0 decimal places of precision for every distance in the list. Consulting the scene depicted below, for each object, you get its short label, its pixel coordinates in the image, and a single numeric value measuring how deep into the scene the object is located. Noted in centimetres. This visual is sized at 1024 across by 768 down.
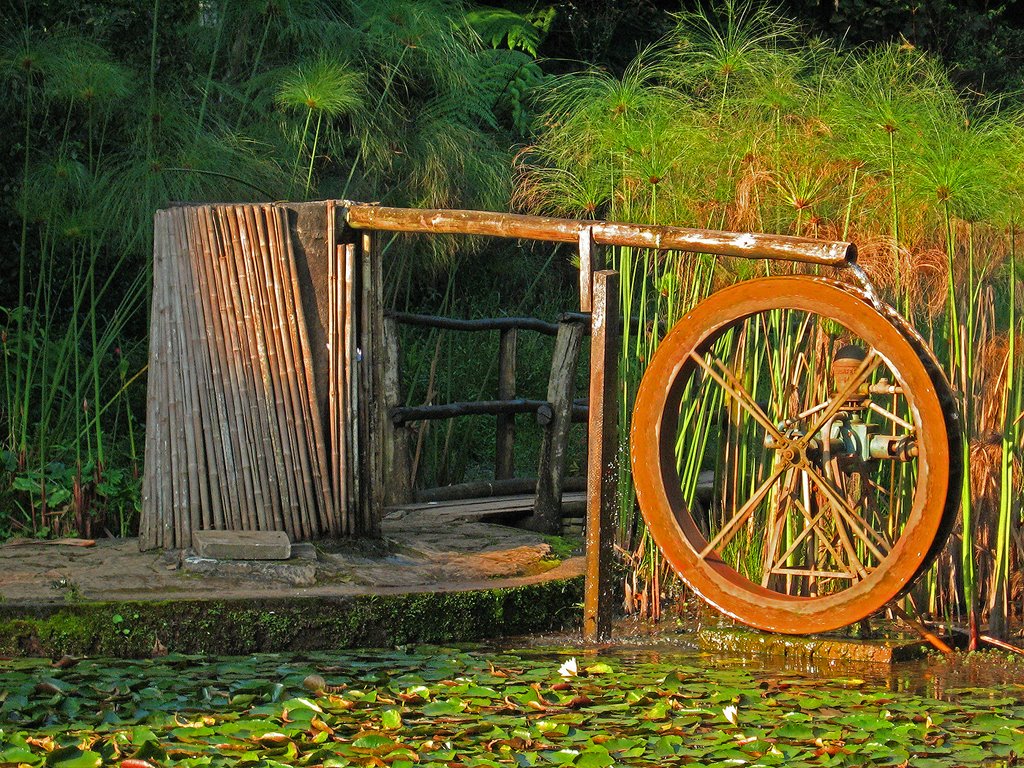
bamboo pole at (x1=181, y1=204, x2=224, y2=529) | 1138
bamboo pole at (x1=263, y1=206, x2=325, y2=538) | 1152
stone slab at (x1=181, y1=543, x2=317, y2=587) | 1084
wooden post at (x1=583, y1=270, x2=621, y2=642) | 1062
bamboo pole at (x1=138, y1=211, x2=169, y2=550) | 1137
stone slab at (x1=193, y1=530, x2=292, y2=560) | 1091
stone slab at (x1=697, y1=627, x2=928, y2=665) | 1022
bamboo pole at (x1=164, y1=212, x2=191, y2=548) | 1134
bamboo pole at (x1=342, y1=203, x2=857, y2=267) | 978
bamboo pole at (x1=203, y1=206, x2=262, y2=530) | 1141
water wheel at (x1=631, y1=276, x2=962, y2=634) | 964
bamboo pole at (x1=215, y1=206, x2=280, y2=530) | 1143
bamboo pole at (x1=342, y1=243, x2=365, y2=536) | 1163
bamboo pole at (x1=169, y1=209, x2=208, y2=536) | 1135
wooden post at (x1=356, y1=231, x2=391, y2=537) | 1176
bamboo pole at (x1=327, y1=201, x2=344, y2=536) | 1159
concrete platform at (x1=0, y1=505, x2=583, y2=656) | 1014
